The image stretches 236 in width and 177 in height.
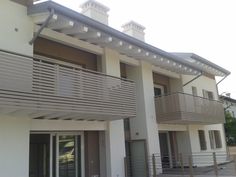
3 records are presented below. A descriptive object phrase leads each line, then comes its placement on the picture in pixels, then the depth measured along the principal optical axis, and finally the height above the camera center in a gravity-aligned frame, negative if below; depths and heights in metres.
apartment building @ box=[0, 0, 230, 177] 5.95 +1.33
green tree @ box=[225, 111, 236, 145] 19.80 -0.10
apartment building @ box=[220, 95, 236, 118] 24.23 +3.19
